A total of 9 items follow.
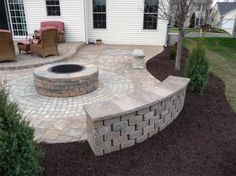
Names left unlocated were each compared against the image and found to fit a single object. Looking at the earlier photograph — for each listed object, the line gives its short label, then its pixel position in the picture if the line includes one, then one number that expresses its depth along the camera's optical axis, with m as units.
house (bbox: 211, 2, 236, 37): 27.11
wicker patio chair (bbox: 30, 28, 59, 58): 7.44
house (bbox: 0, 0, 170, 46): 10.69
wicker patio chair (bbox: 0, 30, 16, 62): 6.82
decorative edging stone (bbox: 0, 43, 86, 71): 6.95
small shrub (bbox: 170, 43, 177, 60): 8.37
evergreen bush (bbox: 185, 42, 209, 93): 5.00
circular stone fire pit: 4.86
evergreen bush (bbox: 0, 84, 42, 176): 1.97
